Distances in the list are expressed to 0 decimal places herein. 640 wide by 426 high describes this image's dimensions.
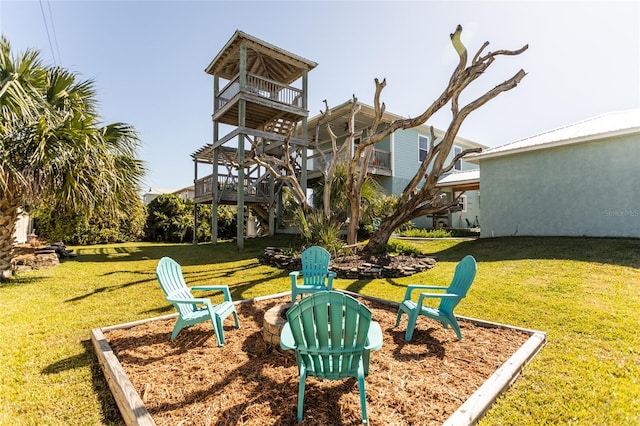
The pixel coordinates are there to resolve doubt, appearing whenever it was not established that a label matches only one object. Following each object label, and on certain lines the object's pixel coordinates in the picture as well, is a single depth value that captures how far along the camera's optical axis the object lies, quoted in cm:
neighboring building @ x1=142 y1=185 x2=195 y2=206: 3262
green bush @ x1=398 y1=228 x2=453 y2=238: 1430
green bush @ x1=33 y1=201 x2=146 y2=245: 991
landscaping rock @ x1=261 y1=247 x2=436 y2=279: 772
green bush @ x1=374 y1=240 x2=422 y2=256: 948
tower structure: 1316
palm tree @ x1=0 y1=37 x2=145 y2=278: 606
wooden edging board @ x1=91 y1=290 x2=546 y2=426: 228
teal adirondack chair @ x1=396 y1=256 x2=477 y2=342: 384
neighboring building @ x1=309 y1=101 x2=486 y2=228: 1714
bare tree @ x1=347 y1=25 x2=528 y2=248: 785
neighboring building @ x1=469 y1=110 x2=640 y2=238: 975
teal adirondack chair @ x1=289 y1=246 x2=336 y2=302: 565
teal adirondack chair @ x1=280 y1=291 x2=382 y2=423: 239
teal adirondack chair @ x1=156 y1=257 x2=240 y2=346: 367
